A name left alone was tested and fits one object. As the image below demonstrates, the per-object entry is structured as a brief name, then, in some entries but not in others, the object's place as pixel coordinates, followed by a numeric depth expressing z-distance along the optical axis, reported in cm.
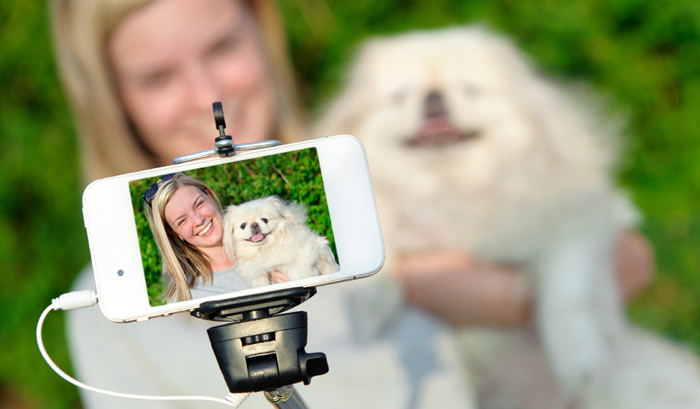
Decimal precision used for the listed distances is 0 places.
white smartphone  46
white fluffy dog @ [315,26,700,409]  109
